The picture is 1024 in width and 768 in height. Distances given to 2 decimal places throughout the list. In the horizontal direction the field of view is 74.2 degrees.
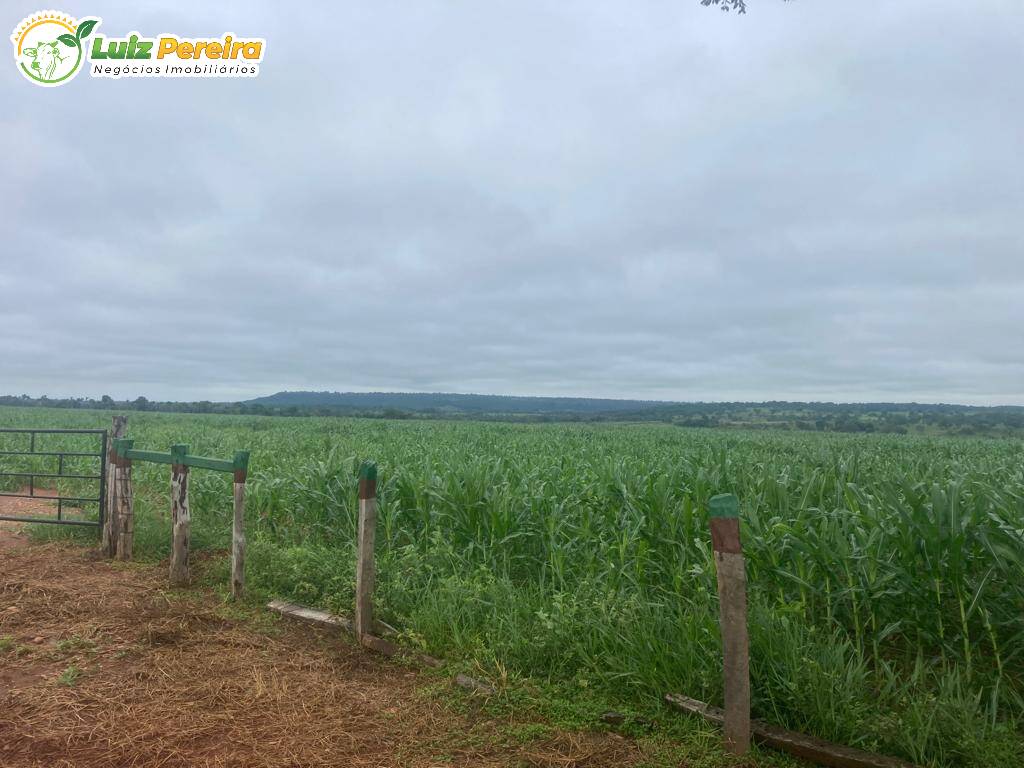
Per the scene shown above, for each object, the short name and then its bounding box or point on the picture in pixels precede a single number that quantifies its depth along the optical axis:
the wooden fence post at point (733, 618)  3.67
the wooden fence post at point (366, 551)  5.61
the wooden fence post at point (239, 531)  6.74
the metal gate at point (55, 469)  9.23
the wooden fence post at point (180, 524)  7.17
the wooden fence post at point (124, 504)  8.29
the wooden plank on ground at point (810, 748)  3.52
